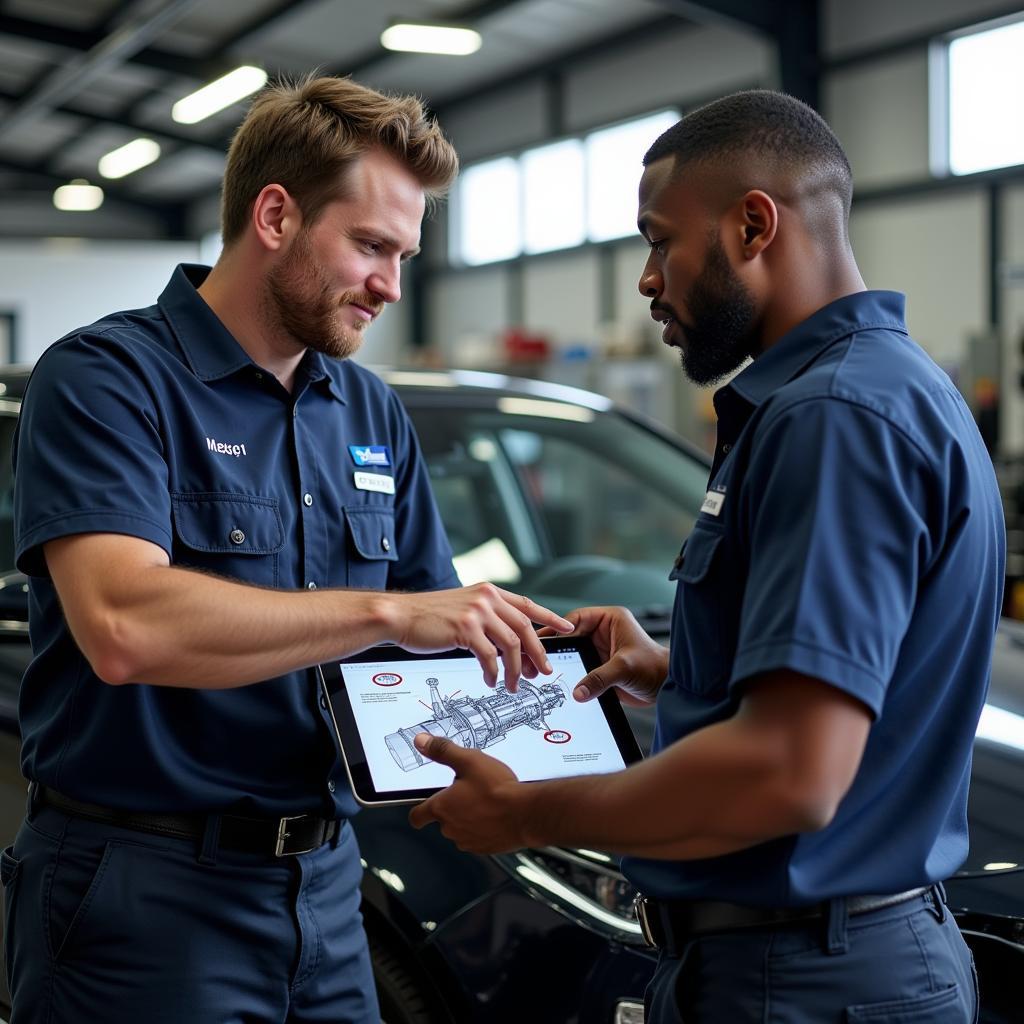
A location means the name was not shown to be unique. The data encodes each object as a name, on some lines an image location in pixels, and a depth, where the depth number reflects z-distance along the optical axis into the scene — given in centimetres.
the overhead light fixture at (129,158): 1611
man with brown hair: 145
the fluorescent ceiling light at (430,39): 994
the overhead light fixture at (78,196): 1777
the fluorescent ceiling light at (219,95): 1198
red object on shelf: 1184
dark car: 182
